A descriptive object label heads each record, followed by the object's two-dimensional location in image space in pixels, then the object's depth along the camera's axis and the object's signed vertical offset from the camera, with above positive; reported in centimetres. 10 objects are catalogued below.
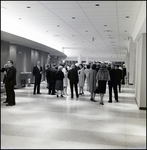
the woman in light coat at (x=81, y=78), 977 -24
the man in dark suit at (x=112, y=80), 797 -27
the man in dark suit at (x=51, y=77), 947 -20
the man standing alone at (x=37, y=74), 973 -5
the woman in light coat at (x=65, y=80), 986 -36
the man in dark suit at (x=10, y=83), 683 -39
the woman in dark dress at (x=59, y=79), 887 -31
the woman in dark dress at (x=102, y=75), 740 -5
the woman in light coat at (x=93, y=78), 798 -19
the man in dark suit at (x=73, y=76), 862 -12
